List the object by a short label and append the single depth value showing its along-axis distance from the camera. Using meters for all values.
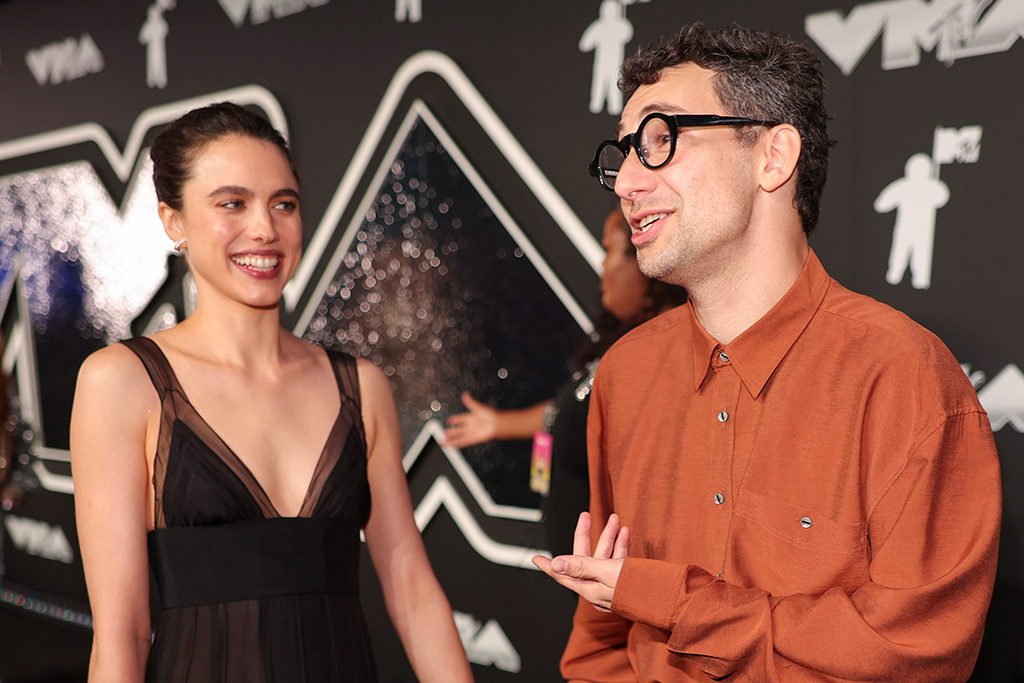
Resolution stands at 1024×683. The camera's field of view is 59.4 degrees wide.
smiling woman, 1.58
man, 1.20
